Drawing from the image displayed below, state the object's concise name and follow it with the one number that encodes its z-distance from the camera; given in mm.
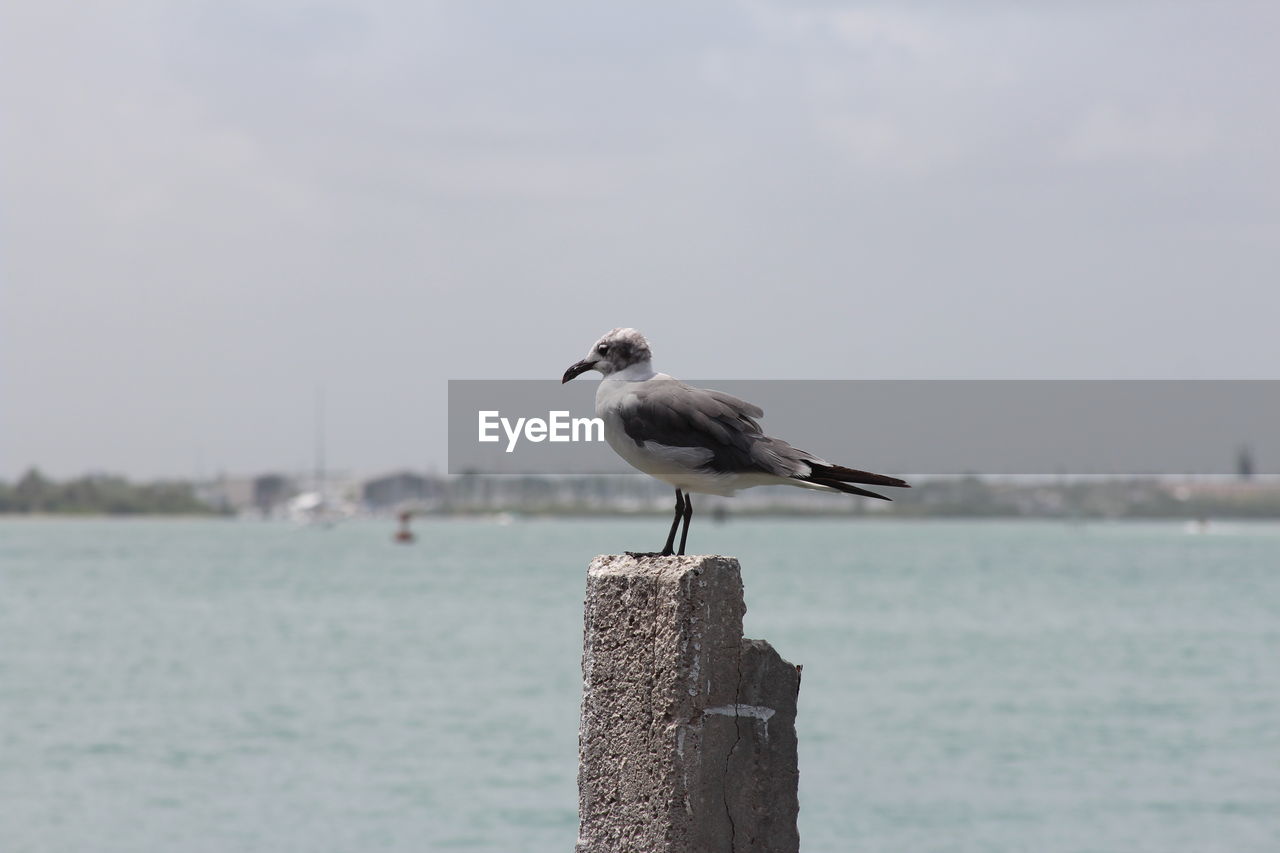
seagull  8125
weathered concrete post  8445
